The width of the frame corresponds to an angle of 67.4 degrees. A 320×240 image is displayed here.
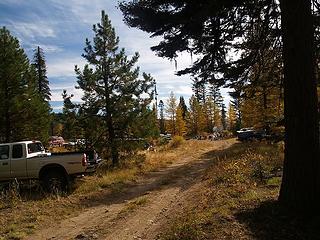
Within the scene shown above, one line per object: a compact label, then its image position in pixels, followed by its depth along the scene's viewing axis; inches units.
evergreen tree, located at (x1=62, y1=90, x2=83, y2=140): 502.9
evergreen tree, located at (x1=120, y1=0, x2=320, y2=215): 195.5
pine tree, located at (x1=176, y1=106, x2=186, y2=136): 1844.0
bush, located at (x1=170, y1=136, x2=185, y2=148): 954.5
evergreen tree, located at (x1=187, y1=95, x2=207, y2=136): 1868.6
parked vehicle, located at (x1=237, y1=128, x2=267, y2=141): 904.0
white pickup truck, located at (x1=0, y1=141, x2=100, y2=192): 343.2
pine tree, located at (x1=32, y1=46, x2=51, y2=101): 1293.4
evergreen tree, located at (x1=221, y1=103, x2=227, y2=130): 2627.3
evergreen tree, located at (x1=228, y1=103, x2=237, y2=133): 2145.5
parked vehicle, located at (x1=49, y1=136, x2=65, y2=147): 1015.4
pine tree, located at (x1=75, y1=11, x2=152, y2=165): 519.5
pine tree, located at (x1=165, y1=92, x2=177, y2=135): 1912.0
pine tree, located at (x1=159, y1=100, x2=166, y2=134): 2175.0
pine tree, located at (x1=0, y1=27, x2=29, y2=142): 504.1
